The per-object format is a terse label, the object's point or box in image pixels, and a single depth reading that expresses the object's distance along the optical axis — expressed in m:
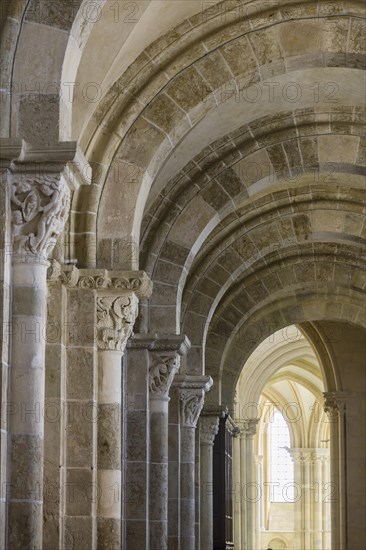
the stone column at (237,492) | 25.22
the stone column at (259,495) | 32.75
